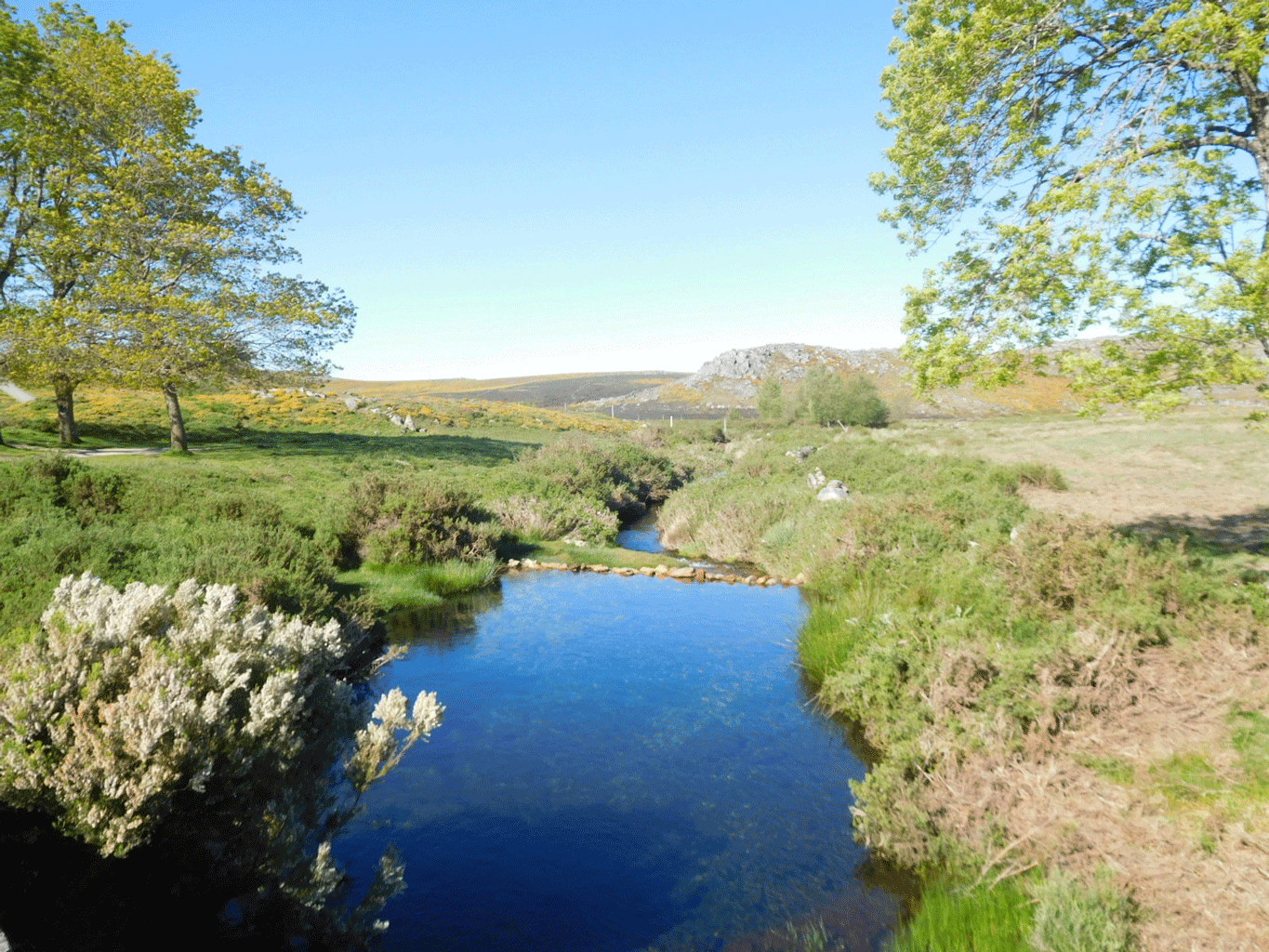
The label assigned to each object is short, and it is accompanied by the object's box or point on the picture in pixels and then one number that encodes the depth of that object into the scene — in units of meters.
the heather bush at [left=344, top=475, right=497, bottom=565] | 13.50
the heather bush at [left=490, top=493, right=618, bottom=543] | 17.53
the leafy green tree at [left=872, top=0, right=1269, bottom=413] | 7.53
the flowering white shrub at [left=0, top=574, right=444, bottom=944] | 3.31
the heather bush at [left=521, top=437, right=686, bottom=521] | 22.17
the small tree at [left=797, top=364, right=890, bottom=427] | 45.69
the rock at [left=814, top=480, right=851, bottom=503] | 17.22
